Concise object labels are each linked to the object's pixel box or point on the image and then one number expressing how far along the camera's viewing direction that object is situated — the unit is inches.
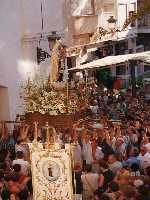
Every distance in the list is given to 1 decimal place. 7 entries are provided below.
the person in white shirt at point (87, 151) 530.0
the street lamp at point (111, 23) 1125.1
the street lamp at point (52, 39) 792.0
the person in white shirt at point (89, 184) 446.3
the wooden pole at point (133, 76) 800.6
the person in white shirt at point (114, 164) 472.0
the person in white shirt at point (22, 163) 473.1
